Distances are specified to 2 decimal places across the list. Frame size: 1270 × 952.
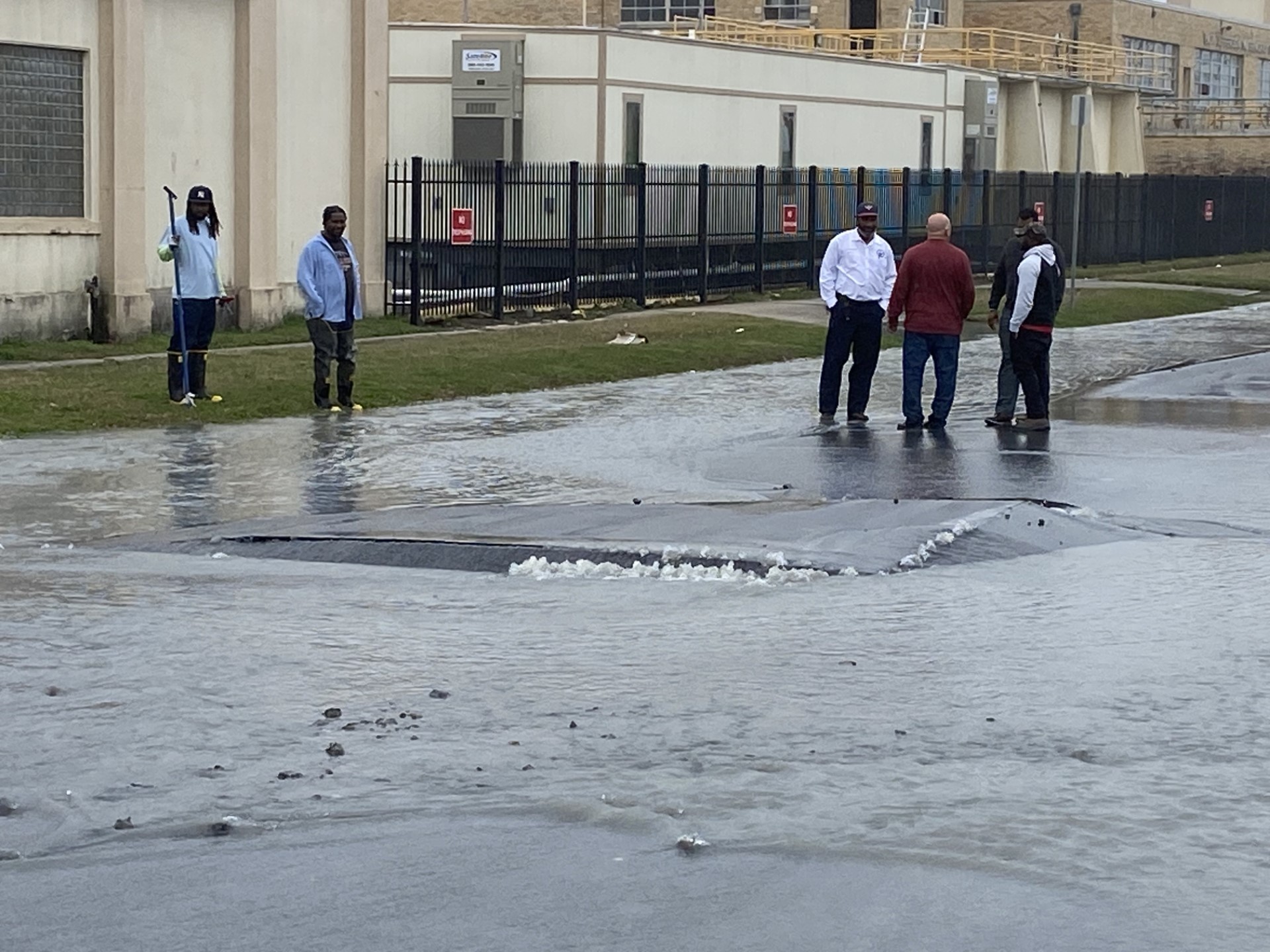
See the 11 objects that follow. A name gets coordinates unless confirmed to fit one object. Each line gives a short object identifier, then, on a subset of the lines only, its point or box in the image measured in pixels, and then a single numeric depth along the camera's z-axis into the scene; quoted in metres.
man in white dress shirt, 17.89
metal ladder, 58.94
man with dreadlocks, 17.47
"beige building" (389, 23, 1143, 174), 38.75
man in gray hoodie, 17.36
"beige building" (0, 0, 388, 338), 22.67
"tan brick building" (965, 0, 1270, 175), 70.69
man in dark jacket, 17.75
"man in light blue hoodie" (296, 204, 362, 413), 17.81
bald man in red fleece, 17.22
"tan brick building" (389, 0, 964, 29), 60.03
